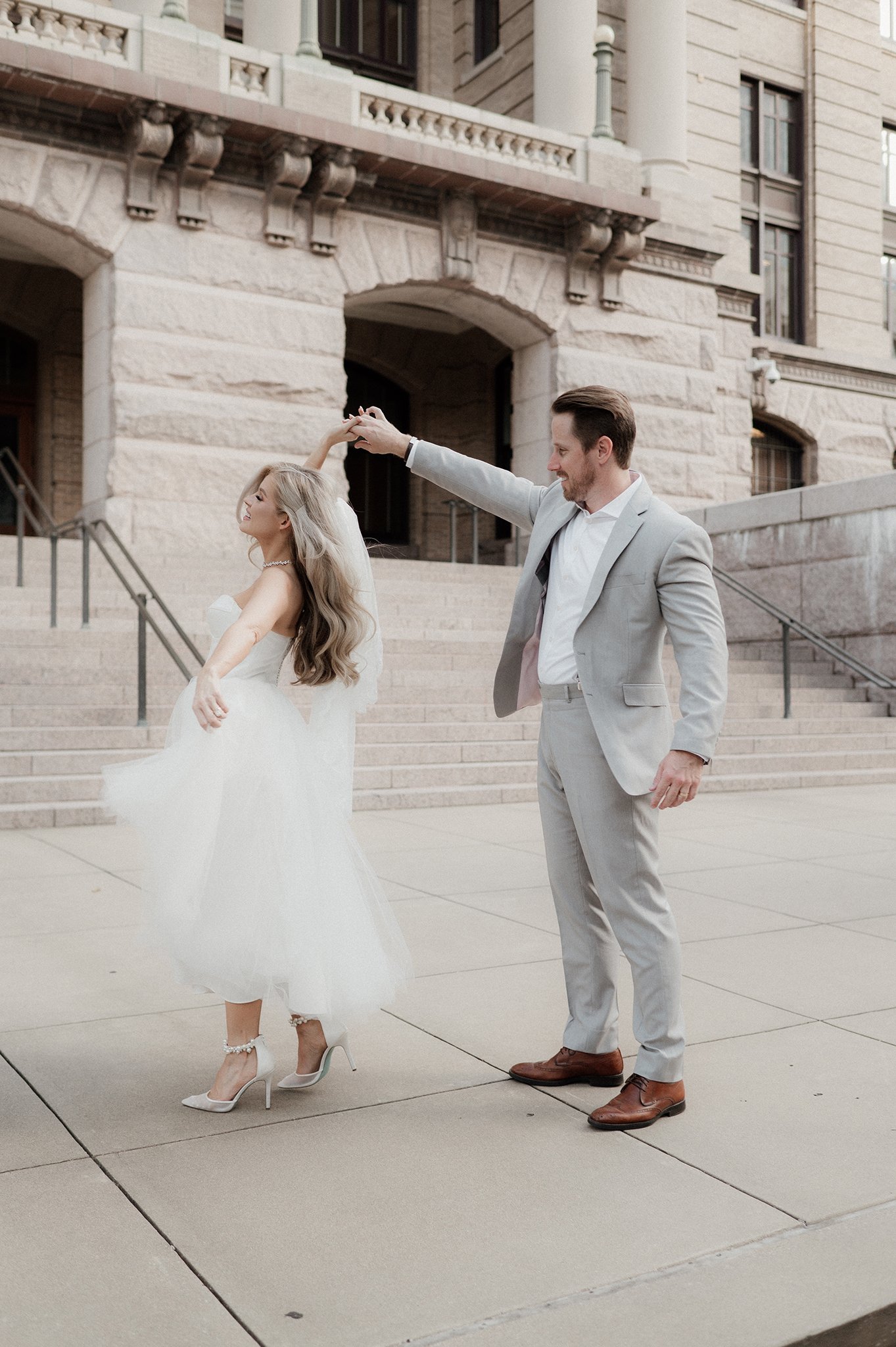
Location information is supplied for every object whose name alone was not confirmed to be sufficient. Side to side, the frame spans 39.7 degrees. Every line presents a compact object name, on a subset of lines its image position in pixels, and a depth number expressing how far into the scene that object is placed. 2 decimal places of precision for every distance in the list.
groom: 3.36
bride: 3.38
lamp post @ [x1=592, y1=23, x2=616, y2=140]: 18.47
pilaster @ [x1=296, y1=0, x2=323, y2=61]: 16.33
